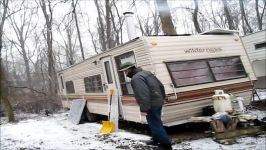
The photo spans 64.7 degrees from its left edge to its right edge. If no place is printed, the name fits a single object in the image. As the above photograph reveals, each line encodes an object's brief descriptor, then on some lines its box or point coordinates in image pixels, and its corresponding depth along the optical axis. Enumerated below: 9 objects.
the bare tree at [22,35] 23.51
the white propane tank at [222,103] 4.72
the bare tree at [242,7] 16.26
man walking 3.74
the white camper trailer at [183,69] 4.87
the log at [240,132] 4.20
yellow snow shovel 5.74
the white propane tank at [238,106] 4.89
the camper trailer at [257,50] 8.80
